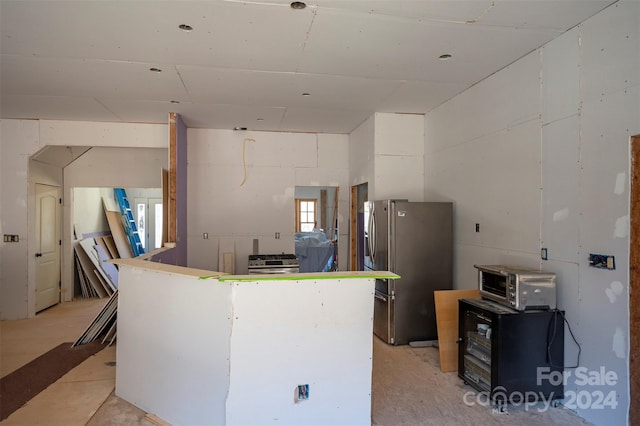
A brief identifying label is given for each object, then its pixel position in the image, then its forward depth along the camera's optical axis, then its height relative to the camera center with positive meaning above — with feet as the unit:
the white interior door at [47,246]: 19.20 -1.62
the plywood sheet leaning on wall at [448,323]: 12.14 -3.47
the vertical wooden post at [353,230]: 20.26 -0.78
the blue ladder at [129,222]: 26.96 -0.49
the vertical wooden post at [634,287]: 7.97 -1.50
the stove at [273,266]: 18.01 -2.38
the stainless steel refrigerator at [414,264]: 14.37 -1.81
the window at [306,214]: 37.29 +0.16
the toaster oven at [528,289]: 9.53 -1.84
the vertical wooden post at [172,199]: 17.13 +0.74
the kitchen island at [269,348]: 7.80 -2.82
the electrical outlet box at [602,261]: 8.45 -1.02
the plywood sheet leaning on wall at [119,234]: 25.38 -1.30
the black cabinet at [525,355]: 9.50 -3.48
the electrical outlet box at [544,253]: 10.19 -0.99
